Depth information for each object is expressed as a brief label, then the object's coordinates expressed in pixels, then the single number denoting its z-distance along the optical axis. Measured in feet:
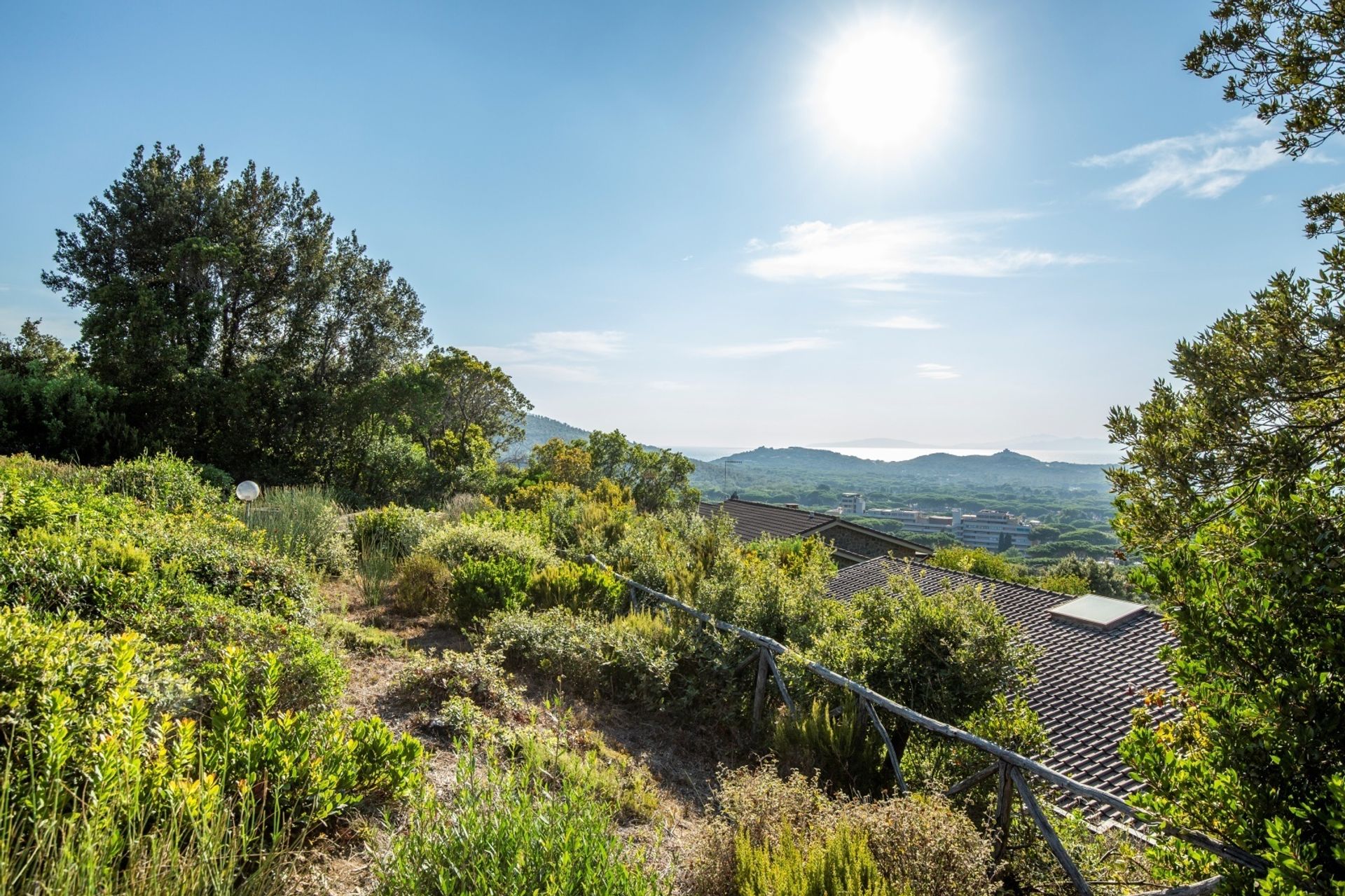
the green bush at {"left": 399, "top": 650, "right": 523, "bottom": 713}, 13.78
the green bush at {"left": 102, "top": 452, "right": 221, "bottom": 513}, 24.49
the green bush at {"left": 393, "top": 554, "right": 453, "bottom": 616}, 22.27
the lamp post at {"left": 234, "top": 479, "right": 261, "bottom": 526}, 27.63
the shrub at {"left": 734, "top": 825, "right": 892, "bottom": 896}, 7.06
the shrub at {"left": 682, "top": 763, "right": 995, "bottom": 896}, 7.83
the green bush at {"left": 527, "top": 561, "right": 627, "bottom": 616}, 21.75
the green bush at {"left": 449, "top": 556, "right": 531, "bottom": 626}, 20.81
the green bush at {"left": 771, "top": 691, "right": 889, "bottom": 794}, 12.97
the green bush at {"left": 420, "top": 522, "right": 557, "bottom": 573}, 24.35
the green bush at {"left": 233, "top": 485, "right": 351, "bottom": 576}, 24.20
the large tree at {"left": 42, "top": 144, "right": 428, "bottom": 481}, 45.98
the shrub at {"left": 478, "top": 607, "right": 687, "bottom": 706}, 17.22
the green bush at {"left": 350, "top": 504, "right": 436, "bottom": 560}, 27.94
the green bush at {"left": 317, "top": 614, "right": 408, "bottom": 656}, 16.97
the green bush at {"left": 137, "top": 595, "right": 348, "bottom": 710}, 11.13
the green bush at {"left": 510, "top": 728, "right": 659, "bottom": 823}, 9.91
